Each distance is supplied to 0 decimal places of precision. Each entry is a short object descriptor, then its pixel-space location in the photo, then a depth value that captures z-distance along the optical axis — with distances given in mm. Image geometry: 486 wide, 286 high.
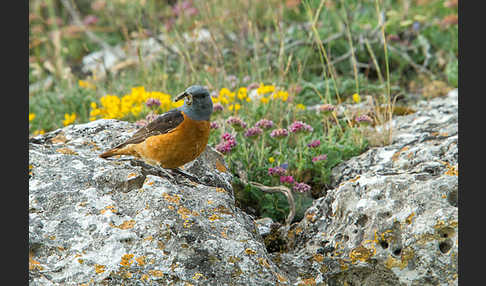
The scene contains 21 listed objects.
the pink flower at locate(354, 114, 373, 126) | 9430
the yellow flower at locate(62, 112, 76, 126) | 10416
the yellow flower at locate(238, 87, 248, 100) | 10477
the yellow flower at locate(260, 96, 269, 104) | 10578
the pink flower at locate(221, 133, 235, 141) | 8640
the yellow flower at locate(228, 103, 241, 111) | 10125
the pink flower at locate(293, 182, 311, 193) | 8219
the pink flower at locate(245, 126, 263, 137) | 8609
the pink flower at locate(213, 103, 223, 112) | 9552
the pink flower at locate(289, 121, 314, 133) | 8633
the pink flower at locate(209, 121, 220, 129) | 9039
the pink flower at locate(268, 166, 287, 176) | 8359
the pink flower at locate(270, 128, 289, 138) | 8773
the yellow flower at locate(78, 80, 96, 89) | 13666
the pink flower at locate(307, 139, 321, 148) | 9117
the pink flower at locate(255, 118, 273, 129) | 8711
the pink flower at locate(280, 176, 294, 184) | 8266
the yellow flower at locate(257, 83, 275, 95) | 10641
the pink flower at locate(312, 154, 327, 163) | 8867
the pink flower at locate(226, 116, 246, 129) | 8617
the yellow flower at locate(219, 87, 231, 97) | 10680
